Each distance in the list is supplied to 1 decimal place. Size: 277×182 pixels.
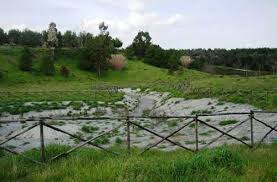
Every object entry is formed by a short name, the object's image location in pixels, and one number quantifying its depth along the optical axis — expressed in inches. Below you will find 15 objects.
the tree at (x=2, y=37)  3622.3
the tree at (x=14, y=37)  3740.3
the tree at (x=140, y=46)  4008.3
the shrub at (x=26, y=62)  2654.3
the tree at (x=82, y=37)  4083.5
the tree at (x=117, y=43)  4128.5
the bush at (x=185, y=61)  3919.0
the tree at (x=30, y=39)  3712.6
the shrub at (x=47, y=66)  2666.7
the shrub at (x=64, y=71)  2748.7
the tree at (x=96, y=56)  3028.6
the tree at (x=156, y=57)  3672.5
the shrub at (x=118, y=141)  612.3
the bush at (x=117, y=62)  3138.0
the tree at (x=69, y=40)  3835.8
